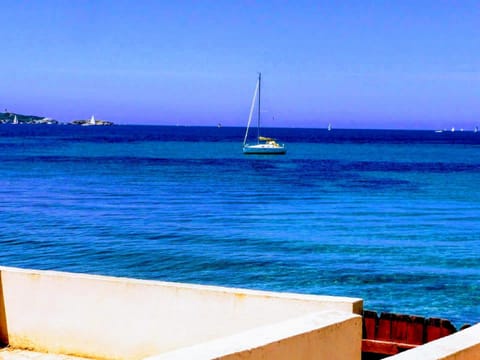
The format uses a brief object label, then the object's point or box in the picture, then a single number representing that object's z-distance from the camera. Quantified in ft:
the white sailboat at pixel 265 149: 287.69
